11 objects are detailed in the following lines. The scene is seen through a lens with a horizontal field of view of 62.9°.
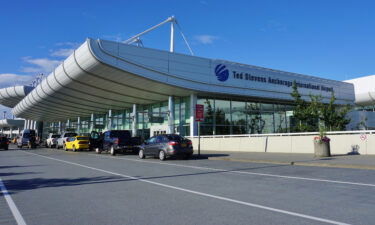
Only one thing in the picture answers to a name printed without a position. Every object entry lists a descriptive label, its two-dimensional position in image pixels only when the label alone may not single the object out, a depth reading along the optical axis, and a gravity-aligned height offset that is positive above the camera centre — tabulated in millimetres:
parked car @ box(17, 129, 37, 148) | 43188 +673
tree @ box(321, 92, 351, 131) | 26734 +2165
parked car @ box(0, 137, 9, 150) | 37769 +104
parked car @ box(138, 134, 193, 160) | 18406 -210
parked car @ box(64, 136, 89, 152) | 31672 +73
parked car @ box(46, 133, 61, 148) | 42344 +523
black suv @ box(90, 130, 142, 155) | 24984 +138
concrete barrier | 17652 +36
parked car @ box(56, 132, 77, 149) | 37250 +714
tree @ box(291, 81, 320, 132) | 27859 +2614
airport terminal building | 30984 +6862
